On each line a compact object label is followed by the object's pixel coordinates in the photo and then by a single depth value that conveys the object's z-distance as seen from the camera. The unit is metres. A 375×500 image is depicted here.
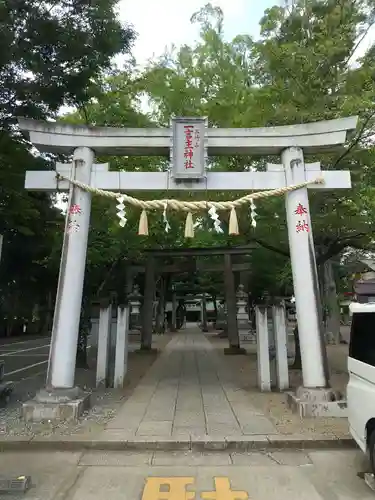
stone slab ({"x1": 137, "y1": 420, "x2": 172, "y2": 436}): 6.15
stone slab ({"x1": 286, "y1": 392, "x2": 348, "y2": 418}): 6.85
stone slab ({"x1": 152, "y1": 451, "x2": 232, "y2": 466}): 5.20
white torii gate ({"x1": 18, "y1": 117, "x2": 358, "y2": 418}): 7.50
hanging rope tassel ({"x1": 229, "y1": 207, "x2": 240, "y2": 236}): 7.45
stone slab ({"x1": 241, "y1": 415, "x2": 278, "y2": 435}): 6.23
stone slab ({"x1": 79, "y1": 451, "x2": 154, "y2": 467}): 5.21
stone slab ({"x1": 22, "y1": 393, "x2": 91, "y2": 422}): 6.63
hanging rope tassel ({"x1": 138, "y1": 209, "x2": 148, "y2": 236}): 7.55
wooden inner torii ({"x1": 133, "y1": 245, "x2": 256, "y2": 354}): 16.59
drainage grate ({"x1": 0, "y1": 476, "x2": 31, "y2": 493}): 4.32
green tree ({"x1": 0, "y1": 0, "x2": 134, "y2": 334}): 8.28
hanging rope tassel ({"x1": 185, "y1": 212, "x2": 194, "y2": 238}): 7.46
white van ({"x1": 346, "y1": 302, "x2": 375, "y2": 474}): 4.40
